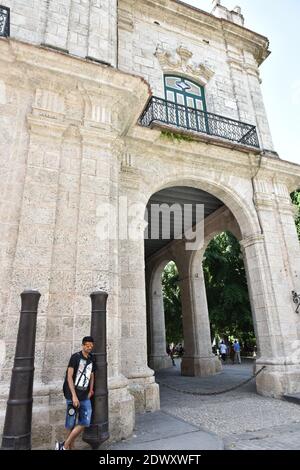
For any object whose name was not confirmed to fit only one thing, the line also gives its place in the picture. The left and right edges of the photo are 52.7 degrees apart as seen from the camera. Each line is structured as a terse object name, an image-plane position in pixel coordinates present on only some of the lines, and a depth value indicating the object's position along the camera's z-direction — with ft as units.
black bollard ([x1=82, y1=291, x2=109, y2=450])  10.11
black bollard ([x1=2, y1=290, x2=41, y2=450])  8.89
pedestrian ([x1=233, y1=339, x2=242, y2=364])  51.22
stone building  14.16
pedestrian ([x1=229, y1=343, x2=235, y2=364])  53.15
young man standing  10.16
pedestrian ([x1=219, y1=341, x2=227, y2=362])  52.95
